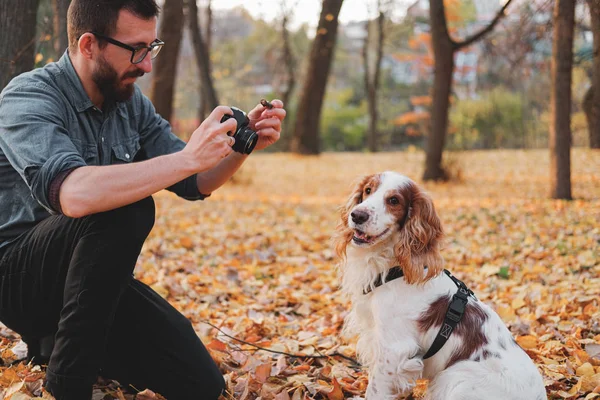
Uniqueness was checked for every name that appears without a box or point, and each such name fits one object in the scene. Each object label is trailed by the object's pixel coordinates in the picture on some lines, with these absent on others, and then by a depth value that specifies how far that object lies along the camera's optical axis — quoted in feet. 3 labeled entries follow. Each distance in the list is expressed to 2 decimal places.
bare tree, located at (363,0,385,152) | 87.86
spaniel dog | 8.83
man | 8.23
